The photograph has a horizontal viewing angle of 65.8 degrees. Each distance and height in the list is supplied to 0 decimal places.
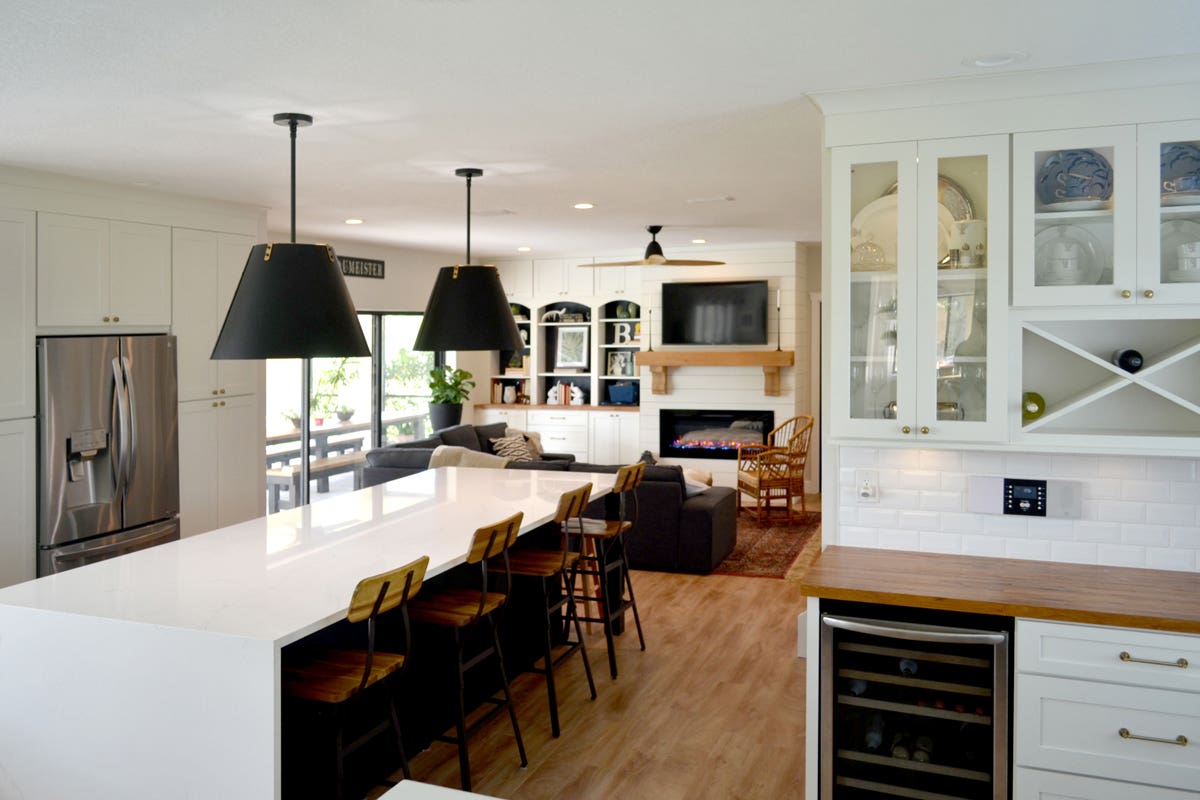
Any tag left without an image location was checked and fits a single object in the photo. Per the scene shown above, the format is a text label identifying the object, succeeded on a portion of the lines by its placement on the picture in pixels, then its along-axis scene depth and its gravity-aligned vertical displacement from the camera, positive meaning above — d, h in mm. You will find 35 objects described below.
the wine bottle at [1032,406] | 3254 -70
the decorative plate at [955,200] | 3191 +645
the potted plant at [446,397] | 9883 -126
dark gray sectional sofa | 6734 -1007
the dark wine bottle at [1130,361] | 3139 +88
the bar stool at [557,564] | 4133 -839
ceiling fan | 7234 +1013
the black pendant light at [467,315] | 4250 +327
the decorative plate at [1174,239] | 2984 +479
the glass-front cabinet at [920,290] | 3150 +337
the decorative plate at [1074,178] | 3037 +693
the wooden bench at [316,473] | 8188 -810
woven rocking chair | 8453 -772
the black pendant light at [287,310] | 3207 +261
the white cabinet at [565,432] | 10547 -531
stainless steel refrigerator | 4996 -361
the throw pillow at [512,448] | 8972 -613
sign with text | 8688 +1124
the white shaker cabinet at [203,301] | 5871 +540
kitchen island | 2555 -828
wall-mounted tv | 9484 +754
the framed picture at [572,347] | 10797 +451
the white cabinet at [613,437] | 10320 -576
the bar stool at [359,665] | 2842 -921
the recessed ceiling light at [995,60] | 2850 +1020
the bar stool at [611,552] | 4801 -913
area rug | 6908 -1326
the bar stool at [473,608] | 3539 -882
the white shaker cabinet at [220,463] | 5977 -533
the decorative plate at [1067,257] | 3080 +433
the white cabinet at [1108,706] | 2652 -933
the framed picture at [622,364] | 10570 +249
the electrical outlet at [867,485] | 3494 -374
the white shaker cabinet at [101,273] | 5023 +639
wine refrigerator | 2826 -1009
